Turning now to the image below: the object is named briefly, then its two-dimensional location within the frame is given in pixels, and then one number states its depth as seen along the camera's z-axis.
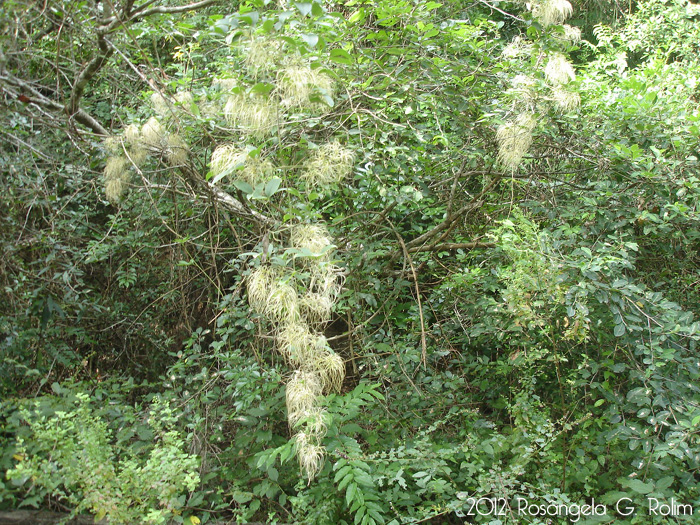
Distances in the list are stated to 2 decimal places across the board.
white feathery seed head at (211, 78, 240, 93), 2.46
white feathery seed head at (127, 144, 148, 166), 2.80
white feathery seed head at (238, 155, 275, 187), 2.14
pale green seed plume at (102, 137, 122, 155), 2.78
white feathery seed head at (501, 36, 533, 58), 2.78
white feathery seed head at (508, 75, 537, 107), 2.61
